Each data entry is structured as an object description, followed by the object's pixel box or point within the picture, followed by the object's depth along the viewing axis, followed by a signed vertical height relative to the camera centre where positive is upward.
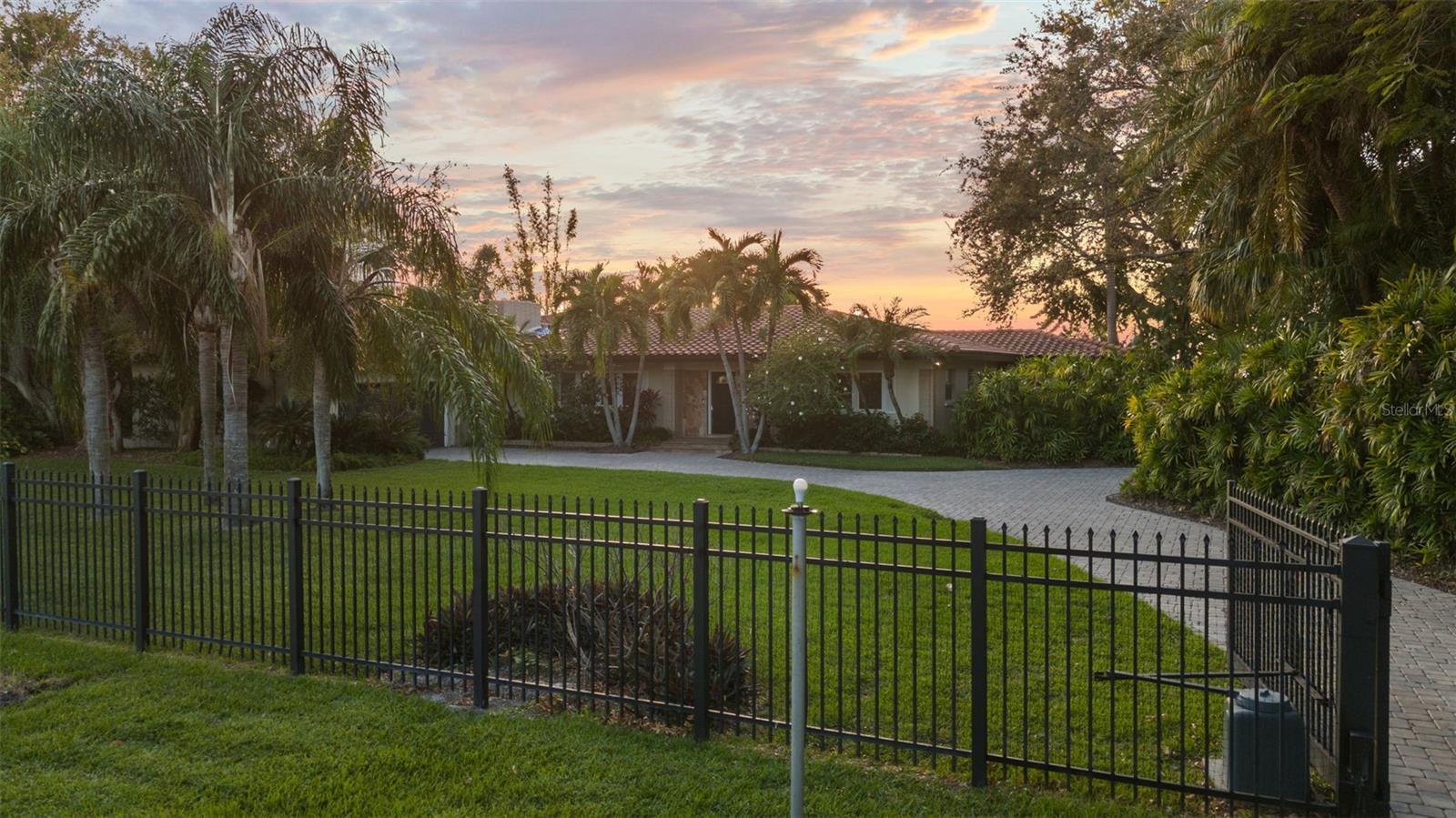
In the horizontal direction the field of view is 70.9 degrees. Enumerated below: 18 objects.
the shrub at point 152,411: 27.78 -0.33
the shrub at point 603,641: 6.08 -1.58
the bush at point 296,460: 22.33 -1.41
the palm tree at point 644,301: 27.78 +2.57
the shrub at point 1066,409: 24.97 -0.39
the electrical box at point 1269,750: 4.75 -1.68
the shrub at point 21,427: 24.56 -0.67
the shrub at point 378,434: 24.80 -0.89
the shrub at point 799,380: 26.97 +0.38
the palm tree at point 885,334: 28.25 +1.70
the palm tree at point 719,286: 25.62 +2.77
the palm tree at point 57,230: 11.05 +1.98
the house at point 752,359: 30.09 +0.59
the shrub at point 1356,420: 10.48 -0.35
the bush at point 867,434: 28.08 -1.11
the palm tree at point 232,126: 11.45 +3.14
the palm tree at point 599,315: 27.50 +2.21
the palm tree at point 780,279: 25.59 +2.90
